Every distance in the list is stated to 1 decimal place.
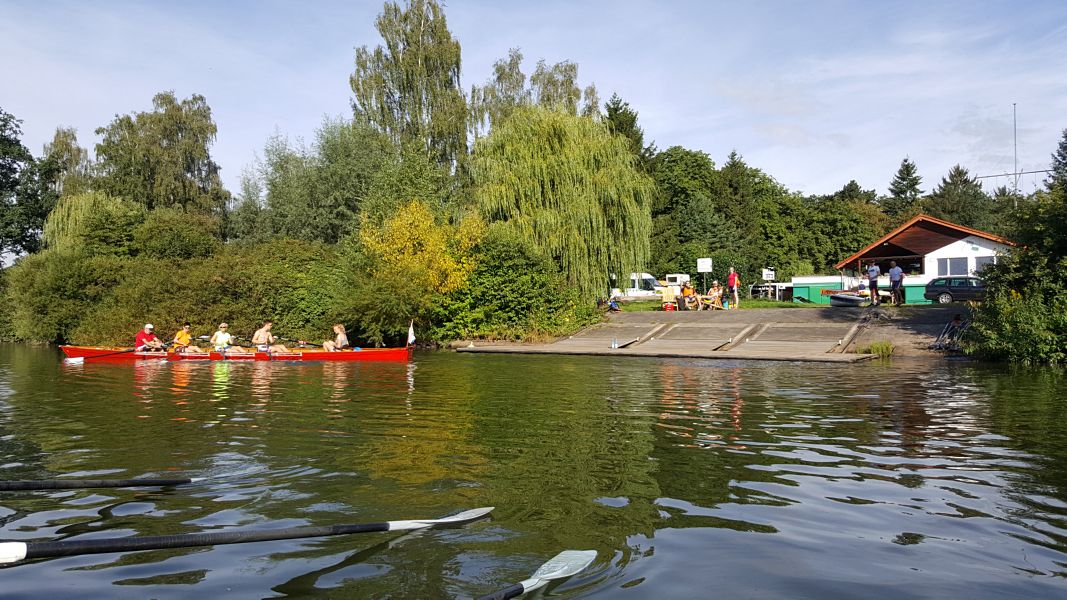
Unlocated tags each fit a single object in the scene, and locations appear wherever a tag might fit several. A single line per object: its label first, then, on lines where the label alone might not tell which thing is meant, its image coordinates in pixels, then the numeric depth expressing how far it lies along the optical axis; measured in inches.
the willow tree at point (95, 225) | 1785.2
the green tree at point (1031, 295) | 880.9
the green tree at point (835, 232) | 3174.2
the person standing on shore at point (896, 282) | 1427.2
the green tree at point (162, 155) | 2190.0
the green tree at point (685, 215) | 2469.2
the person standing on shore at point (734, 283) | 1637.6
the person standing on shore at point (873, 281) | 1425.9
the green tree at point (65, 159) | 2409.0
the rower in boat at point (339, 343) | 1088.8
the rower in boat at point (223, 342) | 1065.5
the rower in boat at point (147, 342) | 1075.9
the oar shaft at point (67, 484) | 293.9
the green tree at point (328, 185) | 1920.5
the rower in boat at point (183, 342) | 1067.5
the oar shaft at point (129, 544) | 198.6
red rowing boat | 1047.6
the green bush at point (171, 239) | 1780.3
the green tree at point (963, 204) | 3459.6
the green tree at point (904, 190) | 4126.5
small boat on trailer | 1595.2
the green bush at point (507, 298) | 1419.8
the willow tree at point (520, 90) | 2070.6
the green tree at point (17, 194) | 2329.0
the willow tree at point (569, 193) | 1446.9
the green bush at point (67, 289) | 1673.2
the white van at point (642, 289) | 2086.1
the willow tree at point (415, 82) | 2021.4
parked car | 1513.3
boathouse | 1772.9
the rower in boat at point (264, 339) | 1091.8
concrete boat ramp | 1089.4
